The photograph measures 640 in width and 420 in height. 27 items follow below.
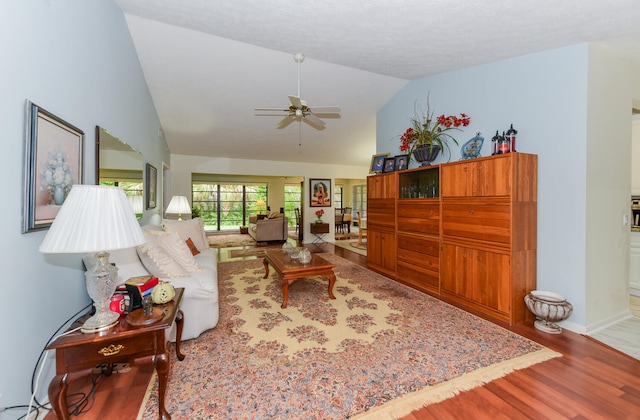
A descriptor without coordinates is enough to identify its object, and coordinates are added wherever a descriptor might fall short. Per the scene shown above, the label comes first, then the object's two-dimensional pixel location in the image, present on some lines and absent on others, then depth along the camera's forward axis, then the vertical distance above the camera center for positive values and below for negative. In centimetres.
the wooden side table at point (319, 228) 797 -55
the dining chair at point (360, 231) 740 -59
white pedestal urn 242 -89
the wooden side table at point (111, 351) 130 -74
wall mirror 240 +46
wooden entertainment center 266 -24
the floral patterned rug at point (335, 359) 162 -116
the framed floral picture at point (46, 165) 143 +26
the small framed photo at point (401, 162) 425 +79
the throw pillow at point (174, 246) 254 -38
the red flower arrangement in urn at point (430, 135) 362 +111
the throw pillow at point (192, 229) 384 -32
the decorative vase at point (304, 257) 335 -60
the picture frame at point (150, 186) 417 +38
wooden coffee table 309 -71
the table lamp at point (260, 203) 1158 +28
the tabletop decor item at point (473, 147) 330 +81
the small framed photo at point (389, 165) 446 +78
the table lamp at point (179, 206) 488 +5
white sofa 228 -63
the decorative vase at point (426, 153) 370 +82
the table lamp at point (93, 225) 121 -8
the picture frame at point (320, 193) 822 +54
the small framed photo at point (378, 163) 471 +86
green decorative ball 173 -56
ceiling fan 315 +126
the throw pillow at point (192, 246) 374 -54
